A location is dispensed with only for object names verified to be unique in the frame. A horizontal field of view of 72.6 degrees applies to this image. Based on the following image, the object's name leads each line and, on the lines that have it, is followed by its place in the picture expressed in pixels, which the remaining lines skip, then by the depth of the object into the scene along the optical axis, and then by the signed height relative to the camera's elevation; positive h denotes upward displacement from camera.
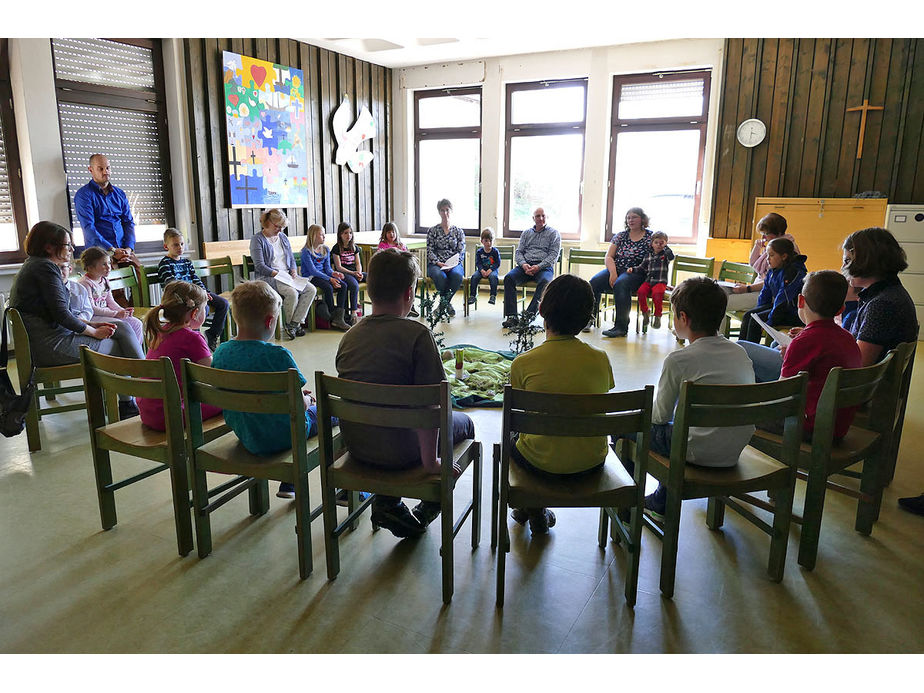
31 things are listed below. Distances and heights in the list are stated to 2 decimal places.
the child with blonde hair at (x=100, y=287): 3.95 -0.49
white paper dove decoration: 8.14 +0.99
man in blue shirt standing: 5.39 -0.02
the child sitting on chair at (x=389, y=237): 6.88 -0.26
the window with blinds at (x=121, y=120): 5.56 +0.82
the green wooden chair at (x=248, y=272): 5.93 -0.57
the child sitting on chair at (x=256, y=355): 2.22 -0.51
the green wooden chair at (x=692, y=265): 5.98 -0.47
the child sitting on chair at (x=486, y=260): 7.02 -0.51
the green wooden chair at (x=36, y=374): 3.15 -0.84
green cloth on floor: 4.08 -1.13
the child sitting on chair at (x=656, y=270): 6.04 -0.52
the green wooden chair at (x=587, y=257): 6.82 -0.46
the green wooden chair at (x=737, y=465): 1.93 -0.84
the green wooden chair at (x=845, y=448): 2.14 -0.84
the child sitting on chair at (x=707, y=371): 2.17 -0.53
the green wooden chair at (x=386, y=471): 1.90 -0.74
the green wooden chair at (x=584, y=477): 1.87 -0.79
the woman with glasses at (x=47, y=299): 3.27 -0.46
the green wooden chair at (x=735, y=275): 4.98 -0.50
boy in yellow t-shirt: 2.08 -0.51
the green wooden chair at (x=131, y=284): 4.39 -0.52
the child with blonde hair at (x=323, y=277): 6.30 -0.64
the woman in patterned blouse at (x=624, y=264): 6.12 -0.48
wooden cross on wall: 6.46 +1.07
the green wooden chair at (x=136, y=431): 2.19 -0.84
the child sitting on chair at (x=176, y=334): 2.46 -0.49
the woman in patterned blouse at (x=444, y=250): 7.04 -0.41
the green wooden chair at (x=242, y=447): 2.03 -0.83
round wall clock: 6.96 +0.92
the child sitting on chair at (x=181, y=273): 5.04 -0.49
